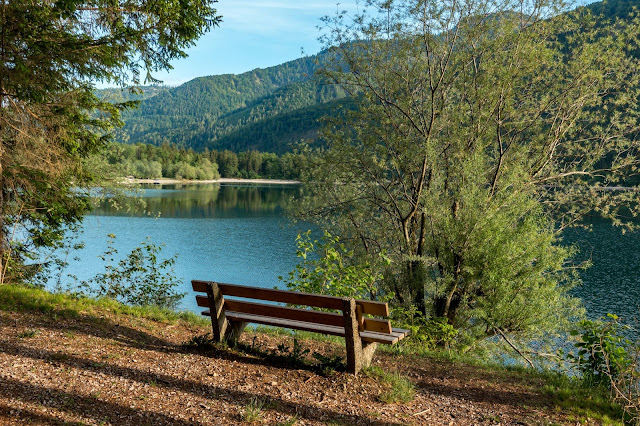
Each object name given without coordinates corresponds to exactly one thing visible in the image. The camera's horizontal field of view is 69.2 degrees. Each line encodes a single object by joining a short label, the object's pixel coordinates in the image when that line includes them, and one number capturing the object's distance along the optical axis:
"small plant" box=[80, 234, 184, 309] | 11.14
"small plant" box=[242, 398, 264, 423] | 4.08
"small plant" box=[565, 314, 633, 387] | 5.70
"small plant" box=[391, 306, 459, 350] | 9.45
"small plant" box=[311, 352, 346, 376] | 5.41
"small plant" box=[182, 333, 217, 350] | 5.92
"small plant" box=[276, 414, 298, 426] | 4.06
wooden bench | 5.04
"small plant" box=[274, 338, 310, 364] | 5.67
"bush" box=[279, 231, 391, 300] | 7.96
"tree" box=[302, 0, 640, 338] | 10.99
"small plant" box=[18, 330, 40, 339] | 5.49
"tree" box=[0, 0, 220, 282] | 7.54
